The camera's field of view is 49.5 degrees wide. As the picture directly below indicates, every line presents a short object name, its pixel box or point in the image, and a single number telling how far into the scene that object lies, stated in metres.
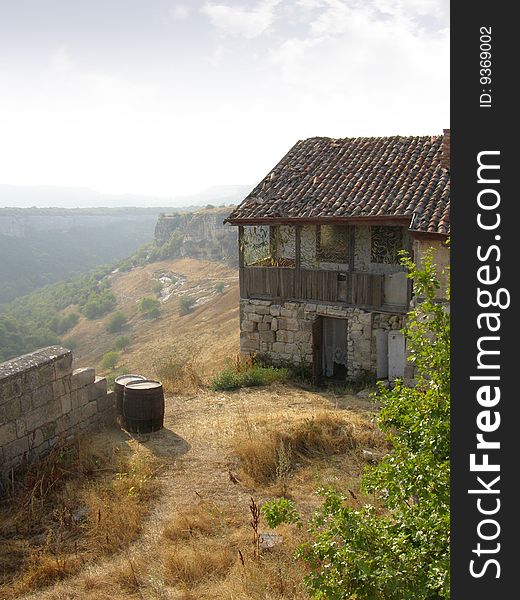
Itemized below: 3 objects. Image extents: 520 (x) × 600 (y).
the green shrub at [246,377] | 13.20
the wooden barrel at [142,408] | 9.45
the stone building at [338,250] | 13.02
